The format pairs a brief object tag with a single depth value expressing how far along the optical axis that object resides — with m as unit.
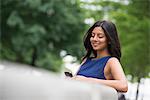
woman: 2.72
